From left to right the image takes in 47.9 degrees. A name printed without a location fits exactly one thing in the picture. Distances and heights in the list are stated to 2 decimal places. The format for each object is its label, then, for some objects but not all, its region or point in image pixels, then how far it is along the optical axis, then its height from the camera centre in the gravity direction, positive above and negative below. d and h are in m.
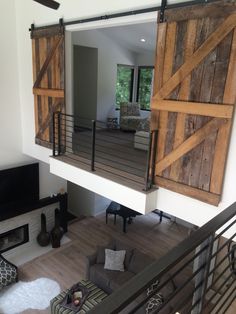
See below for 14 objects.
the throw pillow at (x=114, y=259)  5.45 -3.44
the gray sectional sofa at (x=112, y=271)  5.19 -3.56
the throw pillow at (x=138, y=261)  5.40 -3.40
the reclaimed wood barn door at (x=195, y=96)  2.62 -0.02
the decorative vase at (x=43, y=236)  6.93 -3.80
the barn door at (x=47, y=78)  4.54 +0.15
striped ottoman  4.60 -3.73
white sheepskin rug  5.25 -4.23
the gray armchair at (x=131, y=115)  8.05 -0.78
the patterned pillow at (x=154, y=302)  4.41 -3.48
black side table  7.64 -3.47
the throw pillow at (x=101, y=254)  5.66 -3.45
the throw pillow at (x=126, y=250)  5.63 -3.39
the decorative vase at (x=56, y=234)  6.93 -3.76
